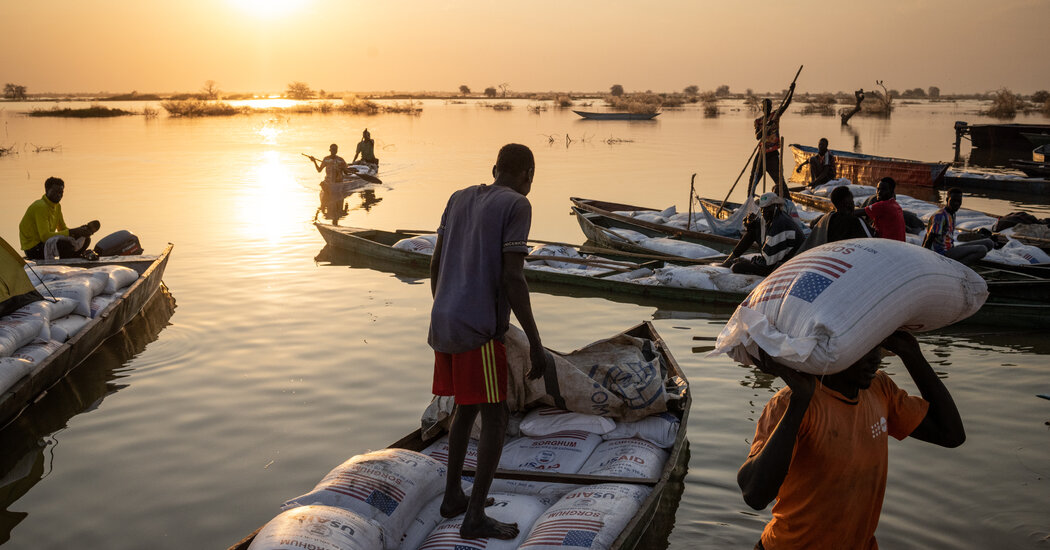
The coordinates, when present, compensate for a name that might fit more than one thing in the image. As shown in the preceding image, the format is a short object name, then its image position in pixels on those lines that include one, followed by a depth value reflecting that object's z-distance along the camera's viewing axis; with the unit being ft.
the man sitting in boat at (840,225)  19.51
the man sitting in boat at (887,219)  24.40
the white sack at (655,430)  14.61
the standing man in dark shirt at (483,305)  10.25
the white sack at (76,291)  22.97
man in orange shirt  6.63
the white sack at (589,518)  10.34
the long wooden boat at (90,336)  17.93
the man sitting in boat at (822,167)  52.84
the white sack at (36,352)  19.12
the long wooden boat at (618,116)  156.76
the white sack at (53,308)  20.85
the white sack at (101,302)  23.95
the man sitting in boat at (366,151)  67.41
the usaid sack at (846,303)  6.64
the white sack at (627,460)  12.98
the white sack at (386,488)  10.70
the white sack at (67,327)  21.30
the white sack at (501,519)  10.68
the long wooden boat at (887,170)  58.18
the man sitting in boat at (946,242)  27.14
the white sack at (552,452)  13.75
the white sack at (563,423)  14.69
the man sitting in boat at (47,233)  28.45
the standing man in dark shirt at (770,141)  35.52
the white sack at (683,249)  32.81
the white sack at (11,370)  17.29
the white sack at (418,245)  34.55
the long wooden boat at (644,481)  10.77
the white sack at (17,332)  18.58
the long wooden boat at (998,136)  88.68
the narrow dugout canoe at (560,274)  28.17
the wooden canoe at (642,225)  35.47
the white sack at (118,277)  25.62
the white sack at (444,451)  13.79
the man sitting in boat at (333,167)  58.65
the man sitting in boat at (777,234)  23.99
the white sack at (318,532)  8.93
